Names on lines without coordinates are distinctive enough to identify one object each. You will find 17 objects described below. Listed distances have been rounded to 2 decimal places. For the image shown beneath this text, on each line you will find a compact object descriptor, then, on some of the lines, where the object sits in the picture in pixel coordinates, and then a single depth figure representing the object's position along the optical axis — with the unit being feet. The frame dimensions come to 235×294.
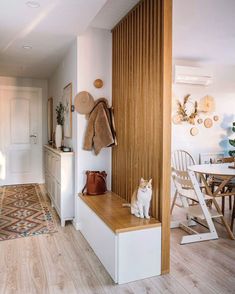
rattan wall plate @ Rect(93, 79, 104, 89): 10.37
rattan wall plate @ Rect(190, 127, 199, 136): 15.92
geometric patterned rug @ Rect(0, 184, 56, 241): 10.18
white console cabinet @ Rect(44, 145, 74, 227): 10.78
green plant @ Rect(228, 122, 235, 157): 15.69
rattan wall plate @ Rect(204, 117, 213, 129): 16.37
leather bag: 9.98
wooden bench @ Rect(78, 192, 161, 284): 6.77
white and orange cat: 7.32
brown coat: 9.95
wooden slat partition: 7.15
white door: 18.43
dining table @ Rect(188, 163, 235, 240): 9.62
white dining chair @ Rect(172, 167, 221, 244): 9.48
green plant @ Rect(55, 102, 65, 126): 13.51
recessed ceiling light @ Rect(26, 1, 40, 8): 7.27
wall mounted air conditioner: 15.01
